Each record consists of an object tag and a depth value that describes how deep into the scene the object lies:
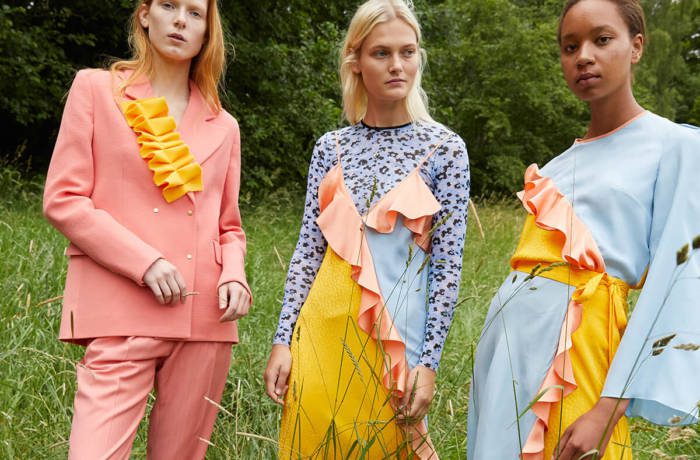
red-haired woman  2.01
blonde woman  2.12
